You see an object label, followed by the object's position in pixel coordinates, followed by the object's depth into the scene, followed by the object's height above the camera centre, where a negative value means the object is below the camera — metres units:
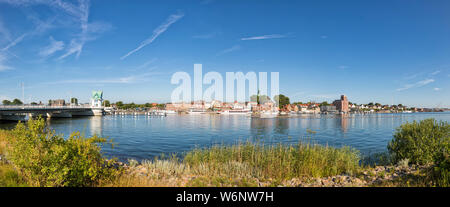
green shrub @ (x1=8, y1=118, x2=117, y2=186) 7.05 -1.65
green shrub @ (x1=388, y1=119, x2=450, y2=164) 13.55 -2.18
